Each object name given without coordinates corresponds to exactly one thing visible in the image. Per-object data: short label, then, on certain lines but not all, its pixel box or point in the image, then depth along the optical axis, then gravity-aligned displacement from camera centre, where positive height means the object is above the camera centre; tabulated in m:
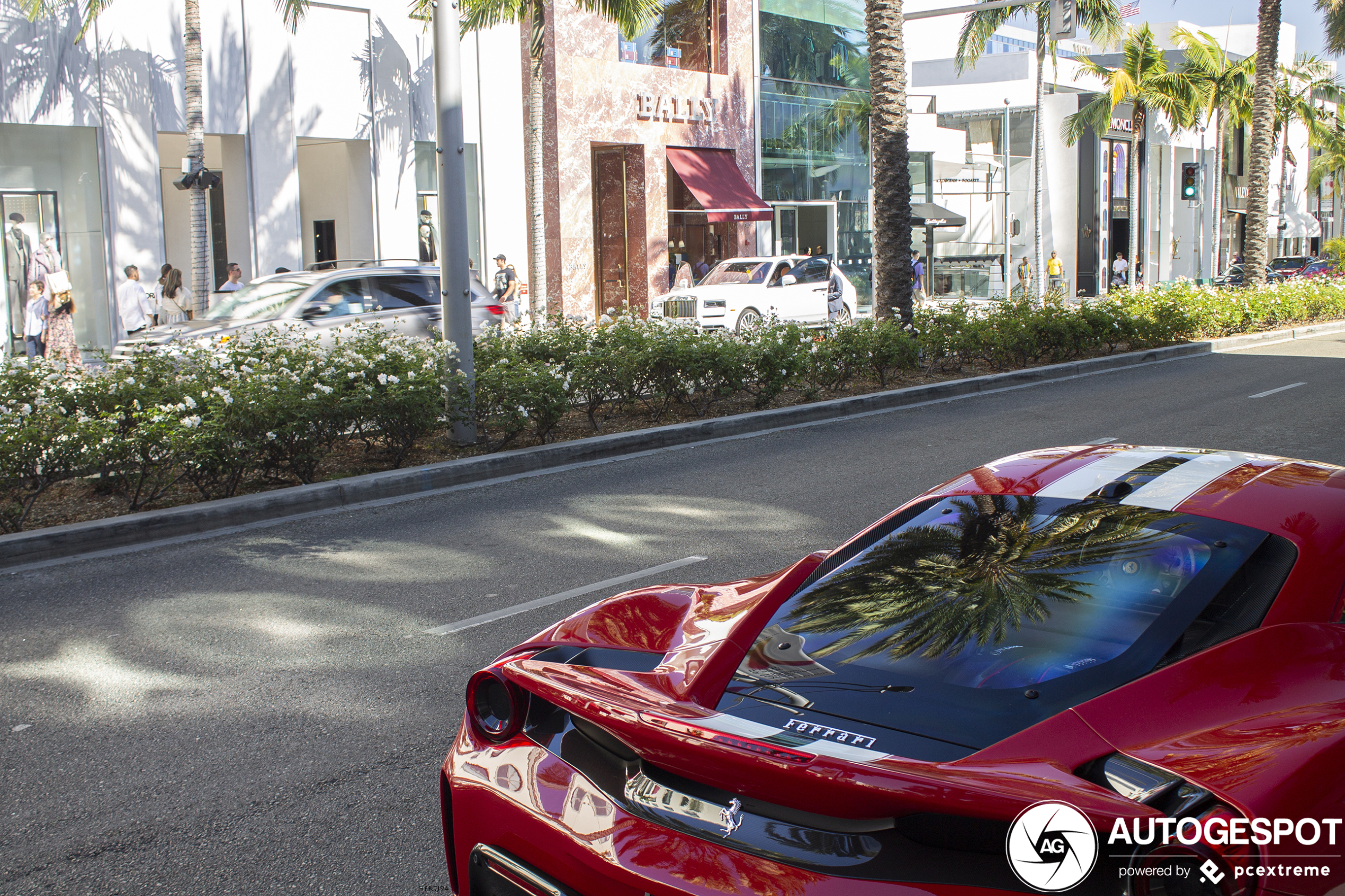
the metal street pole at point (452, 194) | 10.85 +1.15
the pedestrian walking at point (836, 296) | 27.48 +0.16
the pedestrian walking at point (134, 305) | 18.55 +0.29
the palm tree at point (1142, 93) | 41.25 +7.57
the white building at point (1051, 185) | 48.50 +5.05
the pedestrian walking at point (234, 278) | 19.45 +0.72
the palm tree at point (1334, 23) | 32.44 +8.30
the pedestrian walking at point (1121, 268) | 44.06 +1.03
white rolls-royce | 25.27 +0.23
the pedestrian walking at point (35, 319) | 17.44 +0.11
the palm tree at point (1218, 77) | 43.38 +8.54
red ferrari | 1.87 -0.83
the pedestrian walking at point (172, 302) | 18.06 +0.31
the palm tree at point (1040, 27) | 32.06 +7.94
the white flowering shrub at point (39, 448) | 8.12 -0.91
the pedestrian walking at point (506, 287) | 23.98 +0.52
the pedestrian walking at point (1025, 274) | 38.34 +0.82
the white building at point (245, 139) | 19.56 +3.56
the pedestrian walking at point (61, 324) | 16.77 +0.01
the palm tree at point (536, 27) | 22.42 +5.85
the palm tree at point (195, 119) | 18.59 +3.42
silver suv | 14.78 +0.19
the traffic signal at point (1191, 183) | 26.33 +2.60
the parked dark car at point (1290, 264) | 53.00 +1.25
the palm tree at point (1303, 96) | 55.94 +10.42
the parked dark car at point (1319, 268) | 45.84 +0.86
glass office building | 35.19 +5.67
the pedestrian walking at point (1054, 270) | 39.38 +0.93
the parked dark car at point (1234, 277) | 37.58 +0.53
